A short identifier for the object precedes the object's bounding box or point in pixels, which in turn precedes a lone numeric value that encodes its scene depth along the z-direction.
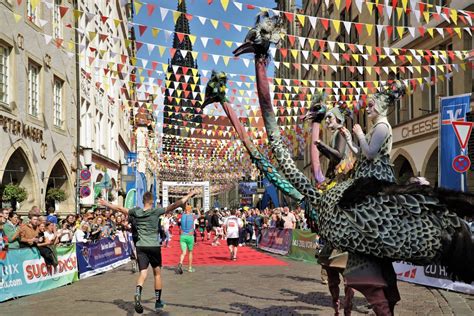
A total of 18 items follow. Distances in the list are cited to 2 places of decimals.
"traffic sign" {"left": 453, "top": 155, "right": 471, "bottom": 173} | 11.57
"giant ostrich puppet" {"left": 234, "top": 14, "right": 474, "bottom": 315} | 4.04
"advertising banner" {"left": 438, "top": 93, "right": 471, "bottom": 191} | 13.22
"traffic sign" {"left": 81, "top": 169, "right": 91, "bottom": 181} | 20.23
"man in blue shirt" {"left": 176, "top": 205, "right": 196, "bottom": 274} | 14.59
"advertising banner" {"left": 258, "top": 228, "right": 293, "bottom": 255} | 20.42
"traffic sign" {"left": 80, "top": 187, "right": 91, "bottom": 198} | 19.64
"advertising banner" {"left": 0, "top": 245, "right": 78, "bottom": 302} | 10.29
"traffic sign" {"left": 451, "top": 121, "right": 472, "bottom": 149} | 11.46
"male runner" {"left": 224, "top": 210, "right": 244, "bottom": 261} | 18.42
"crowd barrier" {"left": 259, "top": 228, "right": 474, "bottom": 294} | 11.05
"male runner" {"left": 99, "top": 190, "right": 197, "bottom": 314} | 8.48
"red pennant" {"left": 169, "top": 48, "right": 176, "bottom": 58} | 14.07
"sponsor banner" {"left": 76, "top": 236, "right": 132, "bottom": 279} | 13.68
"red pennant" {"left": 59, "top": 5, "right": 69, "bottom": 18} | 12.30
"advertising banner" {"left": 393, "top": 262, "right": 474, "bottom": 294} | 10.62
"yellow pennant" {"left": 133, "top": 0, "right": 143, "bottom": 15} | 11.23
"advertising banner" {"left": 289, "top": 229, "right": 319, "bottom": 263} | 17.52
